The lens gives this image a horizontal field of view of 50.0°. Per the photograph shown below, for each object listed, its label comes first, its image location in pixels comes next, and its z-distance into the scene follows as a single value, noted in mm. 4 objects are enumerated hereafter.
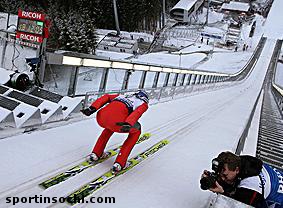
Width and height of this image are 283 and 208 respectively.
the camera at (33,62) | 6266
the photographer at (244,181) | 2734
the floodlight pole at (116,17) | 46281
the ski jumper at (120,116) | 3568
